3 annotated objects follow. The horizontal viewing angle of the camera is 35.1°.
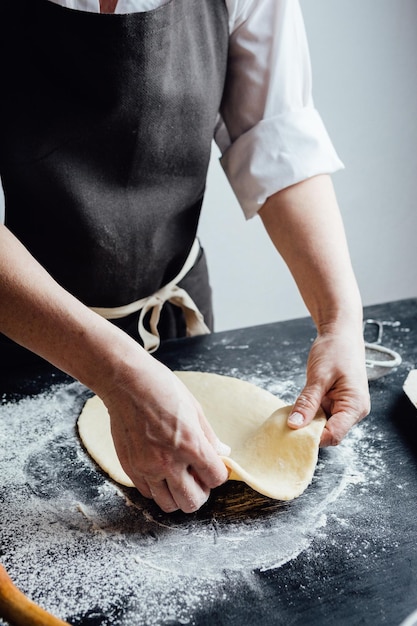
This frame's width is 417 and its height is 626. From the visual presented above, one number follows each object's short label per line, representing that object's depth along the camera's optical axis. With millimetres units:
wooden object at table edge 687
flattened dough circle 961
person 901
